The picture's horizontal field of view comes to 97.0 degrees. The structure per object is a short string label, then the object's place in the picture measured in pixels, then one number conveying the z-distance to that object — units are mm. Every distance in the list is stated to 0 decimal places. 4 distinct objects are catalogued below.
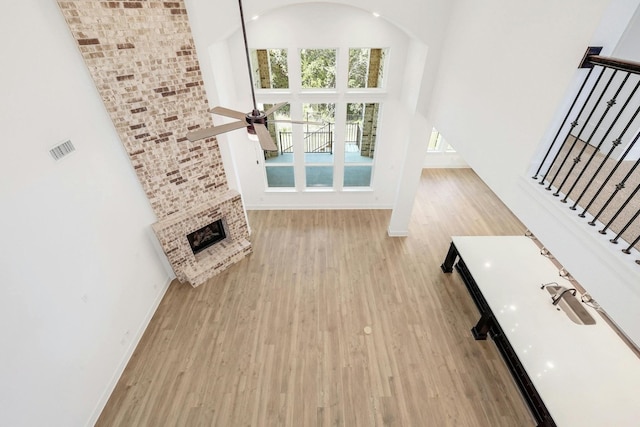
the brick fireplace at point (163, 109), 3238
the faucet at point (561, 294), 3516
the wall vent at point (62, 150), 2867
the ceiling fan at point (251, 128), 2336
